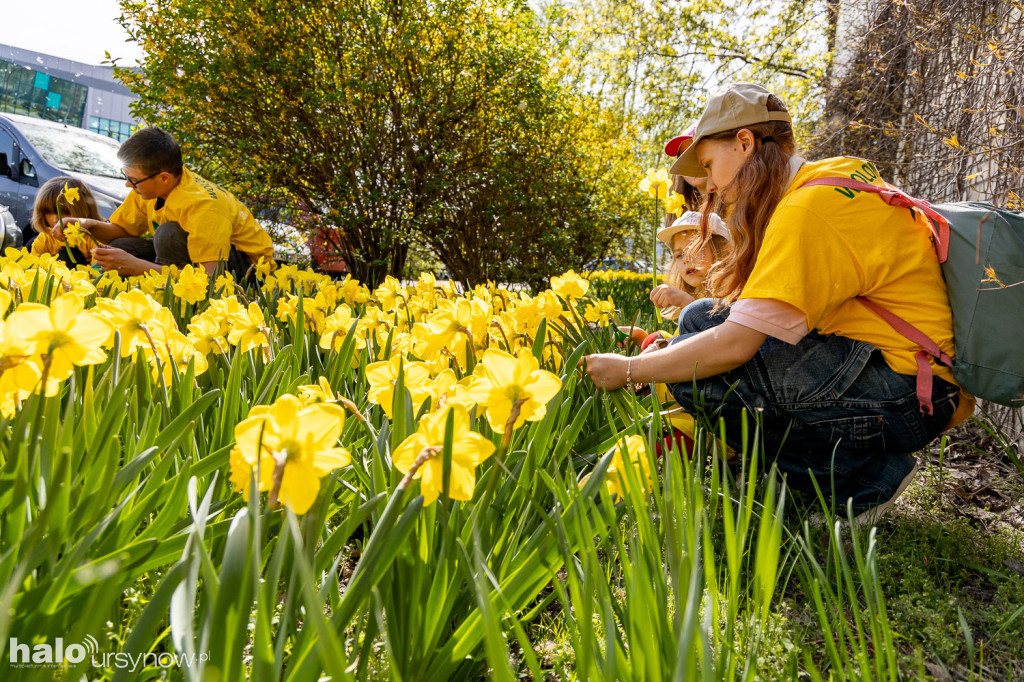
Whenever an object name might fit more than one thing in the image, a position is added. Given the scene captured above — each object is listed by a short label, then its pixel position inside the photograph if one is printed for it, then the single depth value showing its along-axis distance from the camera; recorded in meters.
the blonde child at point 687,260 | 2.44
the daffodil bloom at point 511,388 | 0.90
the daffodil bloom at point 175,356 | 1.40
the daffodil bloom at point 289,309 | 2.36
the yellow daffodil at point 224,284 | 2.88
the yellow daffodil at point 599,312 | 2.40
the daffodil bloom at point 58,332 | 0.84
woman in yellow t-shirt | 1.61
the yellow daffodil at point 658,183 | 2.46
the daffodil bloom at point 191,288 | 2.48
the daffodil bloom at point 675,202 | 2.44
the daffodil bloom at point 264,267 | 3.58
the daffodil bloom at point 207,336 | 1.60
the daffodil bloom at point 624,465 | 1.01
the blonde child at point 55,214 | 3.94
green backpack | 1.58
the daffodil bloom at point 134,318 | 1.29
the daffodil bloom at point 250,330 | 1.64
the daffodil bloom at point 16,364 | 0.83
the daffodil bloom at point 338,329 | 1.84
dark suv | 6.86
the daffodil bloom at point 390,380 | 1.08
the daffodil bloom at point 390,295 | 2.51
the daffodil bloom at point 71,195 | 3.78
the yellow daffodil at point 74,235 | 3.54
